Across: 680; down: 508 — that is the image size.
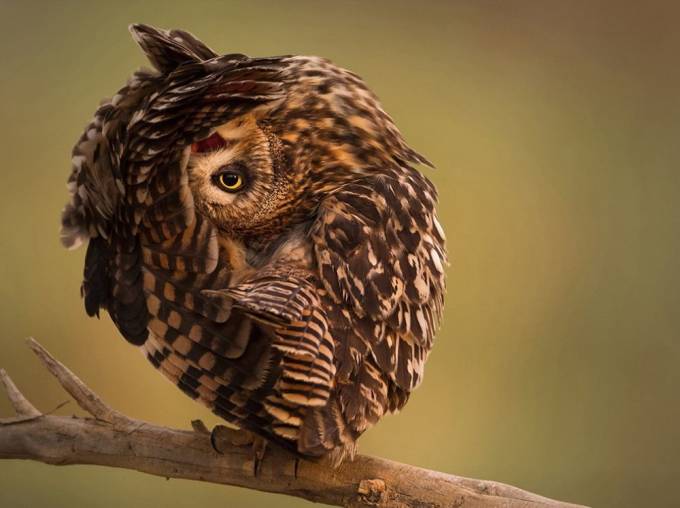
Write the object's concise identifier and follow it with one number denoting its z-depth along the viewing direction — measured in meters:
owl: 5.79
